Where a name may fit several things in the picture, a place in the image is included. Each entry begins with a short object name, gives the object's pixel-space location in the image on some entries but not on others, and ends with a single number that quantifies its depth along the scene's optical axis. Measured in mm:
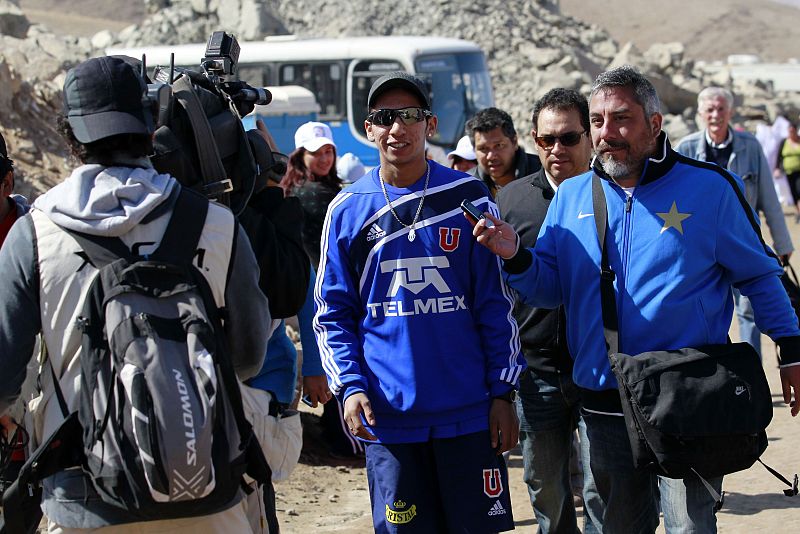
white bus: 23781
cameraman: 3016
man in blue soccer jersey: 4004
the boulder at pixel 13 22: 27953
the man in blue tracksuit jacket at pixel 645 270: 4090
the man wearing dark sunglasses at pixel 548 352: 5117
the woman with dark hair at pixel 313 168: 7340
